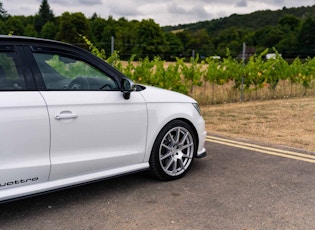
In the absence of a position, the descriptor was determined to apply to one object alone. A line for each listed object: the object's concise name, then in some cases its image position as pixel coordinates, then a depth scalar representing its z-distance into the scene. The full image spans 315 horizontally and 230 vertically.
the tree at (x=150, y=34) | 58.41
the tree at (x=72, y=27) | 64.00
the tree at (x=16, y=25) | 60.14
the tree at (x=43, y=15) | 91.99
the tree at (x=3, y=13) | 82.81
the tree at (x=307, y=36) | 62.03
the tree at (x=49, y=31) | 68.84
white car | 3.35
